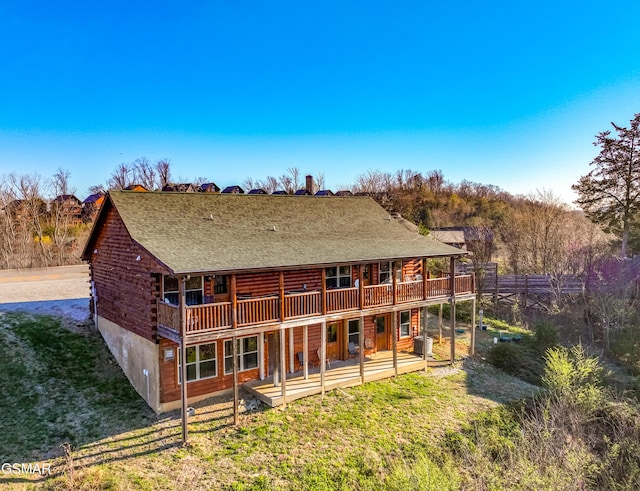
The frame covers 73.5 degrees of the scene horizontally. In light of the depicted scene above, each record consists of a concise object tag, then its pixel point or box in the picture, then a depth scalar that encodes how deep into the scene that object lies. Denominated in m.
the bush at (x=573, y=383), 15.17
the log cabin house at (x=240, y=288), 13.48
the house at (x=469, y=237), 38.81
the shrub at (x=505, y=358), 19.34
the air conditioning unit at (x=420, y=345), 19.42
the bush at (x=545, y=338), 21.44
